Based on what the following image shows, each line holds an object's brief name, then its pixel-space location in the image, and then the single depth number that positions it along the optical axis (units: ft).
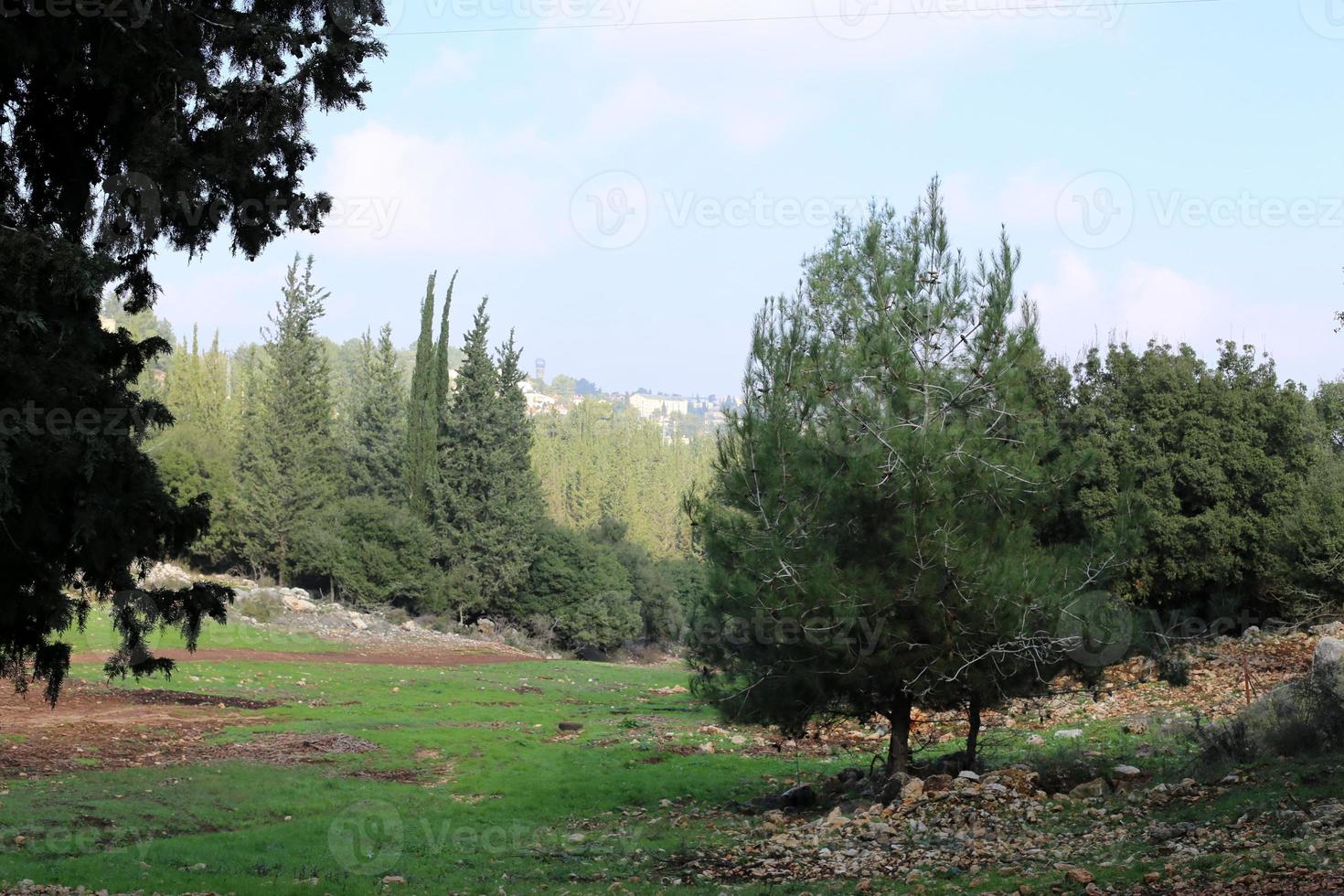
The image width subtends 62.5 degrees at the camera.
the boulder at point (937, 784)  48.94
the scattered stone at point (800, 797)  57.41
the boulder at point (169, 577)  137.47
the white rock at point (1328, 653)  44.65
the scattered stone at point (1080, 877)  31.40
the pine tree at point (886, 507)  48.85
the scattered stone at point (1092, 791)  46.23
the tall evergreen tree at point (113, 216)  23.67
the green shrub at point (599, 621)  186.50
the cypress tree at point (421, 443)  189.37
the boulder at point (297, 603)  153.76
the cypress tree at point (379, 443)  220.84
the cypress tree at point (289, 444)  184.03
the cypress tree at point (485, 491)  182.19
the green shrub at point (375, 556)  174.50
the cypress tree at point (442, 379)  194.08
